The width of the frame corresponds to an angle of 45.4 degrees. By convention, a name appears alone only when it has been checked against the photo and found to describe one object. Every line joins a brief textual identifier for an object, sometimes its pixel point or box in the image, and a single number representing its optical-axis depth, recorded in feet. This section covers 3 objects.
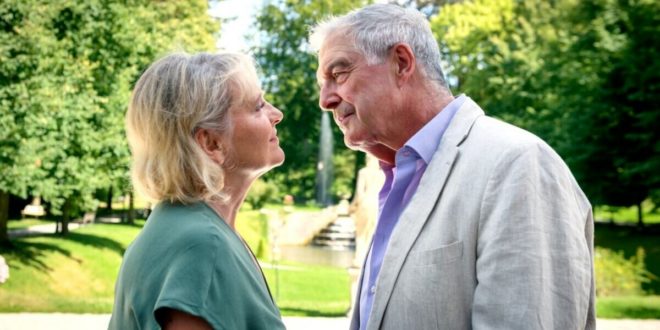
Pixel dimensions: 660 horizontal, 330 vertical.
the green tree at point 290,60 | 106.63
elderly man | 5.88
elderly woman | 6.09
